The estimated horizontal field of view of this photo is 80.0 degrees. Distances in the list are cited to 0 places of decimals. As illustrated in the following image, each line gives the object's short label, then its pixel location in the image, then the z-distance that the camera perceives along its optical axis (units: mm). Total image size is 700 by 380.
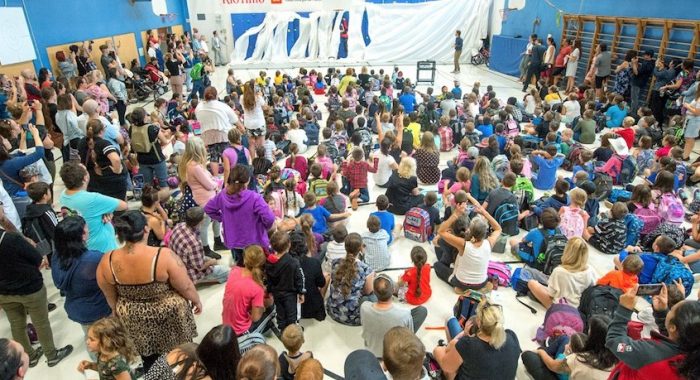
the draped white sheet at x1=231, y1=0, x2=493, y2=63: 17141
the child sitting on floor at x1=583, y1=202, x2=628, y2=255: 4473
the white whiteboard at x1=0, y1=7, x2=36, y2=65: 8594
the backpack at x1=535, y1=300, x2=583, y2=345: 3072
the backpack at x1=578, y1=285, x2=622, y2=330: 3162
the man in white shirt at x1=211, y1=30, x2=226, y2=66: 18609
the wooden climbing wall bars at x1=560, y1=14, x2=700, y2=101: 9289
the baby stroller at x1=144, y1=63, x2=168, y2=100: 12773
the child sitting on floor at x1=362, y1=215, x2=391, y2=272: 4207
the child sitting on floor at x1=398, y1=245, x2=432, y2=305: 3820
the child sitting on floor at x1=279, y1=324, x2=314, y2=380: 2525
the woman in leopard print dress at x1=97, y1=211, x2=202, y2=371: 2447
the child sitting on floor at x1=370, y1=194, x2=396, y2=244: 4570
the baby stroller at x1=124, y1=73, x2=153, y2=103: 12312
